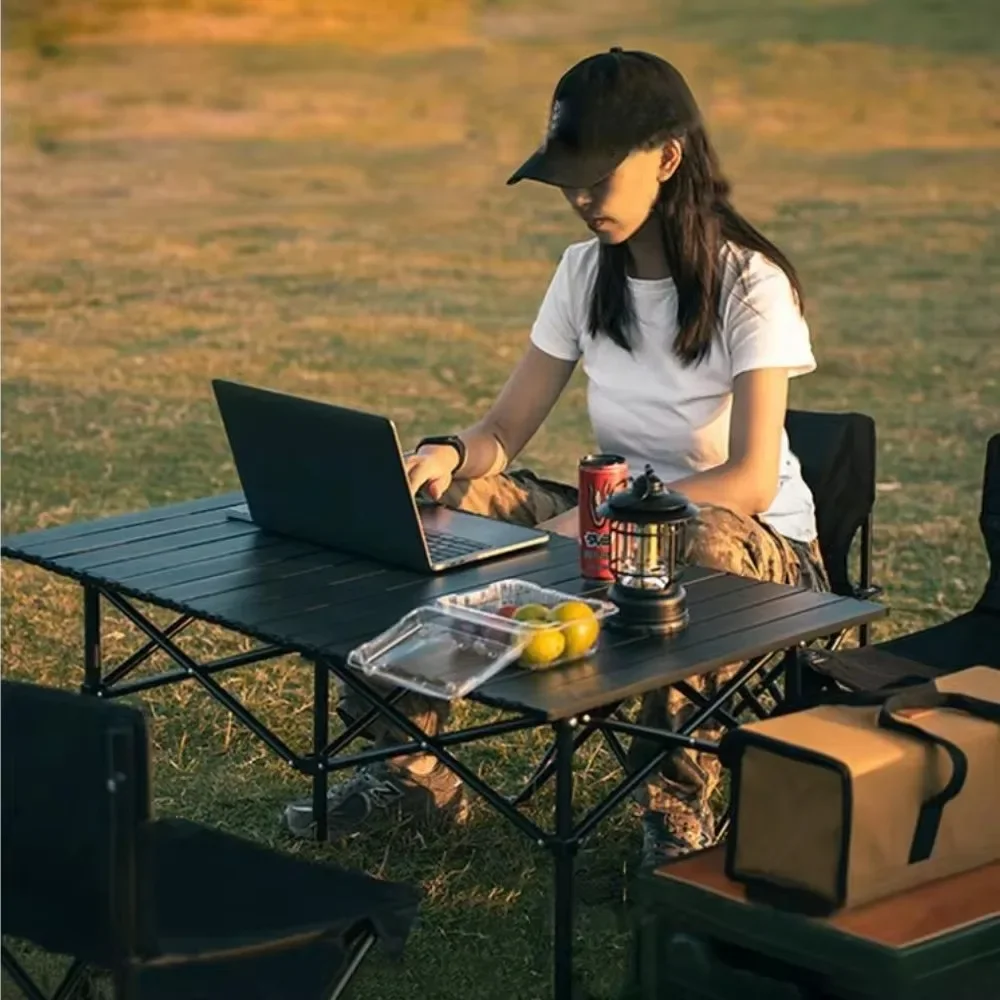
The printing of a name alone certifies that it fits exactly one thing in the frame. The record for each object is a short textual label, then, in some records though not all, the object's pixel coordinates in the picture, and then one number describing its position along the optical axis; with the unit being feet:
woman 22.15
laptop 20.13
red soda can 19.81
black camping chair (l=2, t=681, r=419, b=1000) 14.43
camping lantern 18.48
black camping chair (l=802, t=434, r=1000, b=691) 20.42
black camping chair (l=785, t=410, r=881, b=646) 24.49
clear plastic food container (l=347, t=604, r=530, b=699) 17.53
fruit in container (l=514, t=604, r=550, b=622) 18.10
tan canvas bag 16.43
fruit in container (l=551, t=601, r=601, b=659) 17.91
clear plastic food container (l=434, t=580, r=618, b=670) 17.74
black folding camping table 17.67
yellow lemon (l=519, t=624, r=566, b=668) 17.68
